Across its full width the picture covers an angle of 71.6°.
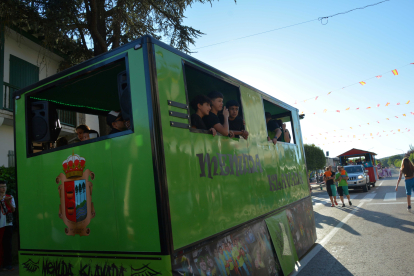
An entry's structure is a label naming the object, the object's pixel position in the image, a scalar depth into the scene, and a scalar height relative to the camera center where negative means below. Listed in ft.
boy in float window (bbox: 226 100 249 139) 13.79 +2.70
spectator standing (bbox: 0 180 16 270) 19.34 -1.69
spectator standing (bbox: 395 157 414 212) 29.89 -1.69
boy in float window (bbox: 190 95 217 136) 12.55 +3.20
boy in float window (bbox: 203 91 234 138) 11.81 +2.58
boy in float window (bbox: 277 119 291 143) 20.89 +2.63
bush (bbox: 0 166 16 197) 23.10 +1.87
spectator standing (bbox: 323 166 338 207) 42.09 -2.59
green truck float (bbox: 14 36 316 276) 8.40 +0.04
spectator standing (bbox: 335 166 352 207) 40.19 -2.71
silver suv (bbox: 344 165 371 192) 58.49 -3.33
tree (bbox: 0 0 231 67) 28.45 +18.84
